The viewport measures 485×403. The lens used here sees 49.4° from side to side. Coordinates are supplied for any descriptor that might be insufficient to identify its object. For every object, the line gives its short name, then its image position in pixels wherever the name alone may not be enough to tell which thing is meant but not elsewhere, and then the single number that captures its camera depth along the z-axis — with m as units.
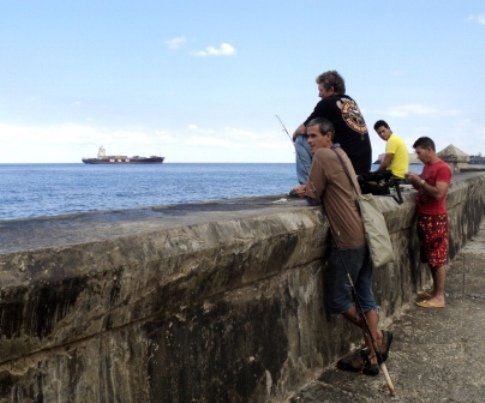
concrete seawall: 1.73
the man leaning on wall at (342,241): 3.24
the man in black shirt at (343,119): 4.21
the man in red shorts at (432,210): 5.04
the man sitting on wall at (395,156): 6.49
